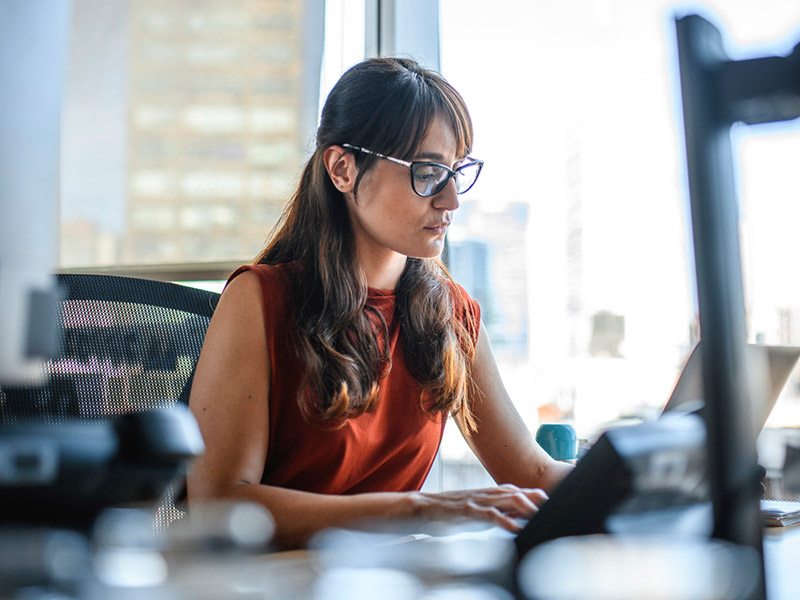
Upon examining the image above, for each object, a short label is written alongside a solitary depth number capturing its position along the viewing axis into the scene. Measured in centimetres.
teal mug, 130
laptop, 48
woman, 117
